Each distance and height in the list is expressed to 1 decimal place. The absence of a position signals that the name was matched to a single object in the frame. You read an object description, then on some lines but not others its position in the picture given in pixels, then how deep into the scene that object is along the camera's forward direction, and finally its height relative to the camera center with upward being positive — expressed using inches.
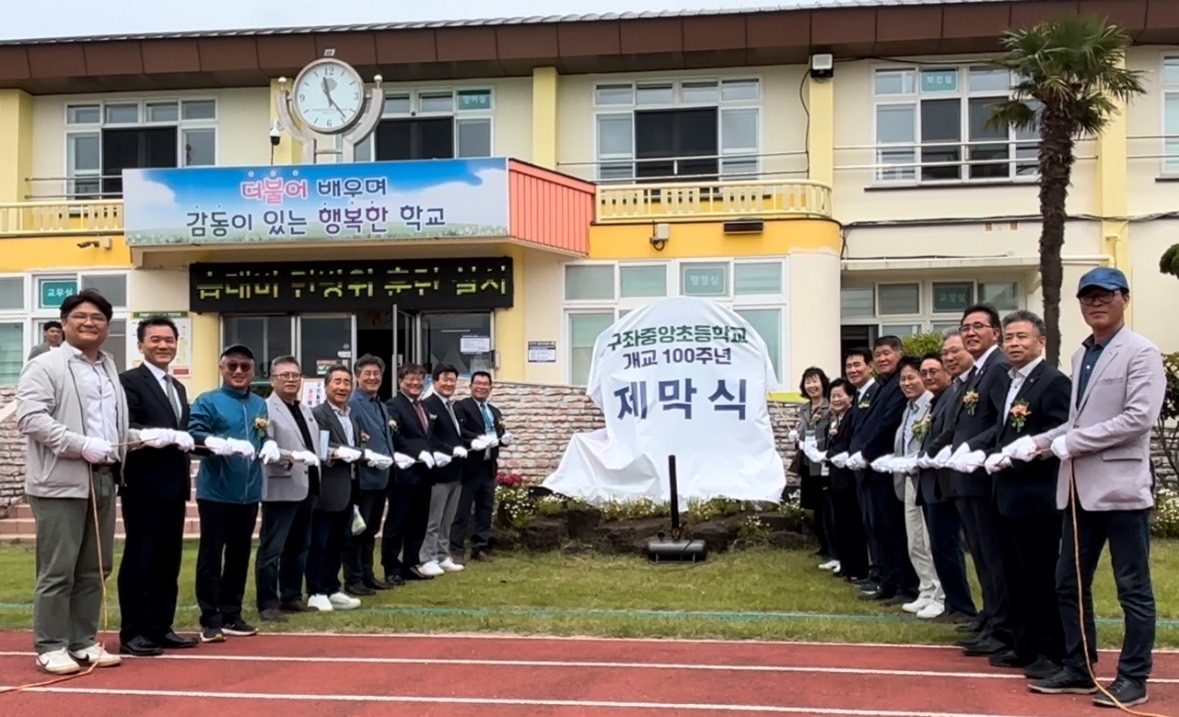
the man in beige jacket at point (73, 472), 266.5 -20.4
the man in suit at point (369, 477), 394.3 -32.3
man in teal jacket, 310.8 -27.4
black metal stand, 472.1 -68.1
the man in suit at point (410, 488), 421.8 -38.7
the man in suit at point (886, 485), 366.4 -34.0
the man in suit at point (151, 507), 292.2 -30.9
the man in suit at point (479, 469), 474.3 -36.4
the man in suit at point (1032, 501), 260.7 -27.8
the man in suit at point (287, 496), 336.5 -32.8
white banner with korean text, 500.4 -12.6
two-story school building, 755.4 +124.7
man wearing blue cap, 236.2 -20.3
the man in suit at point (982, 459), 279.7 -19.8
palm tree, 657.6 +156.3
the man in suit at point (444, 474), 445.4 -35.8
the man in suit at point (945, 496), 309.4 -31.8
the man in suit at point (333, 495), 365.1 -35.5
